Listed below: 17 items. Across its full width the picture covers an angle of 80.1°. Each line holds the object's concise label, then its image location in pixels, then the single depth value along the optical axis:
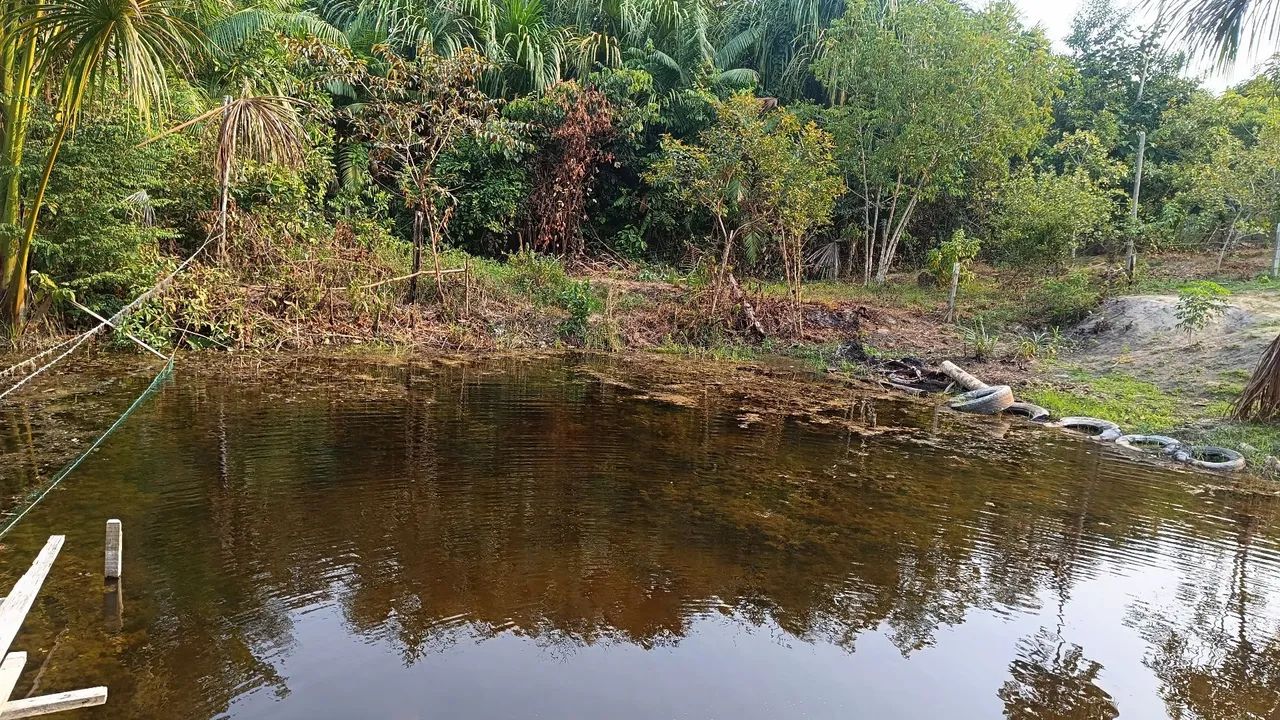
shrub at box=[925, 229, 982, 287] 16.95
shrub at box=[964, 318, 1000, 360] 13.28
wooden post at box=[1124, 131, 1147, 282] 16.36
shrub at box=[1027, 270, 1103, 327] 15.01
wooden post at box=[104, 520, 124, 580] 3.84
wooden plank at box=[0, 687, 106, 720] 2.60
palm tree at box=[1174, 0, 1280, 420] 6.75
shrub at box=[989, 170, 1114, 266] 15.38
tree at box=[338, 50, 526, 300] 12.91
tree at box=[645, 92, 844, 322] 14.24
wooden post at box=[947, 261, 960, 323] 14.89
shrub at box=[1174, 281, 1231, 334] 12.02
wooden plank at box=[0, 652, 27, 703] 2.62
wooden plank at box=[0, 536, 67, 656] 2.69
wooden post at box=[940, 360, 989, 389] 11.41
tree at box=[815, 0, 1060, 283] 16.55
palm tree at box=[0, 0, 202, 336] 6.06
